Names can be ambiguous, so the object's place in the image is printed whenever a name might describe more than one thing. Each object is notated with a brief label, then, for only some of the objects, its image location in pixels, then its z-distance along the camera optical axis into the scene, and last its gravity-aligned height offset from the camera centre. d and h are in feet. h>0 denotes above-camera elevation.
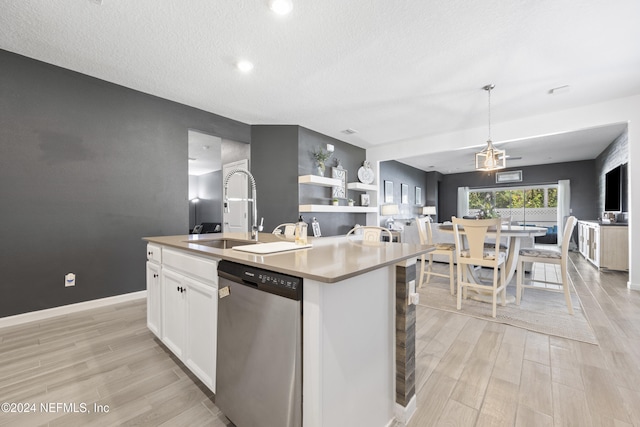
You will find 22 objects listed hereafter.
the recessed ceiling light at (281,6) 6.59 +5.13
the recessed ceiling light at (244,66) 9.25 +5.10
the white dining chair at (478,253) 9.04 -1.59
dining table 9.50 -1.22
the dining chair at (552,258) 8.87 -1.69
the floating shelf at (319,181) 15.35 +1.77
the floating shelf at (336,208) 15.43 +0.11
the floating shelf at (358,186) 19.17 +1.73
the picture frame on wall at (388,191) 24.18 +1.72
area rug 7.92 -3.55
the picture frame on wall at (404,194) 27.22 +1.73
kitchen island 3.26 -1.70
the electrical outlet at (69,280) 9.44 -2.52
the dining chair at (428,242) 11.23 -1.58
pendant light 12.57 +2.49
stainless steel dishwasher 3.39 -1.96
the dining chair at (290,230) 8.48 -0.65
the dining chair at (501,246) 10.60 -1.58
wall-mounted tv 15.97 +1.36
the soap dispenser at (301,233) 5.83 -0.51
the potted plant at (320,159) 16.80 +3.22
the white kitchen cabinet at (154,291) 6.90 -2.20
